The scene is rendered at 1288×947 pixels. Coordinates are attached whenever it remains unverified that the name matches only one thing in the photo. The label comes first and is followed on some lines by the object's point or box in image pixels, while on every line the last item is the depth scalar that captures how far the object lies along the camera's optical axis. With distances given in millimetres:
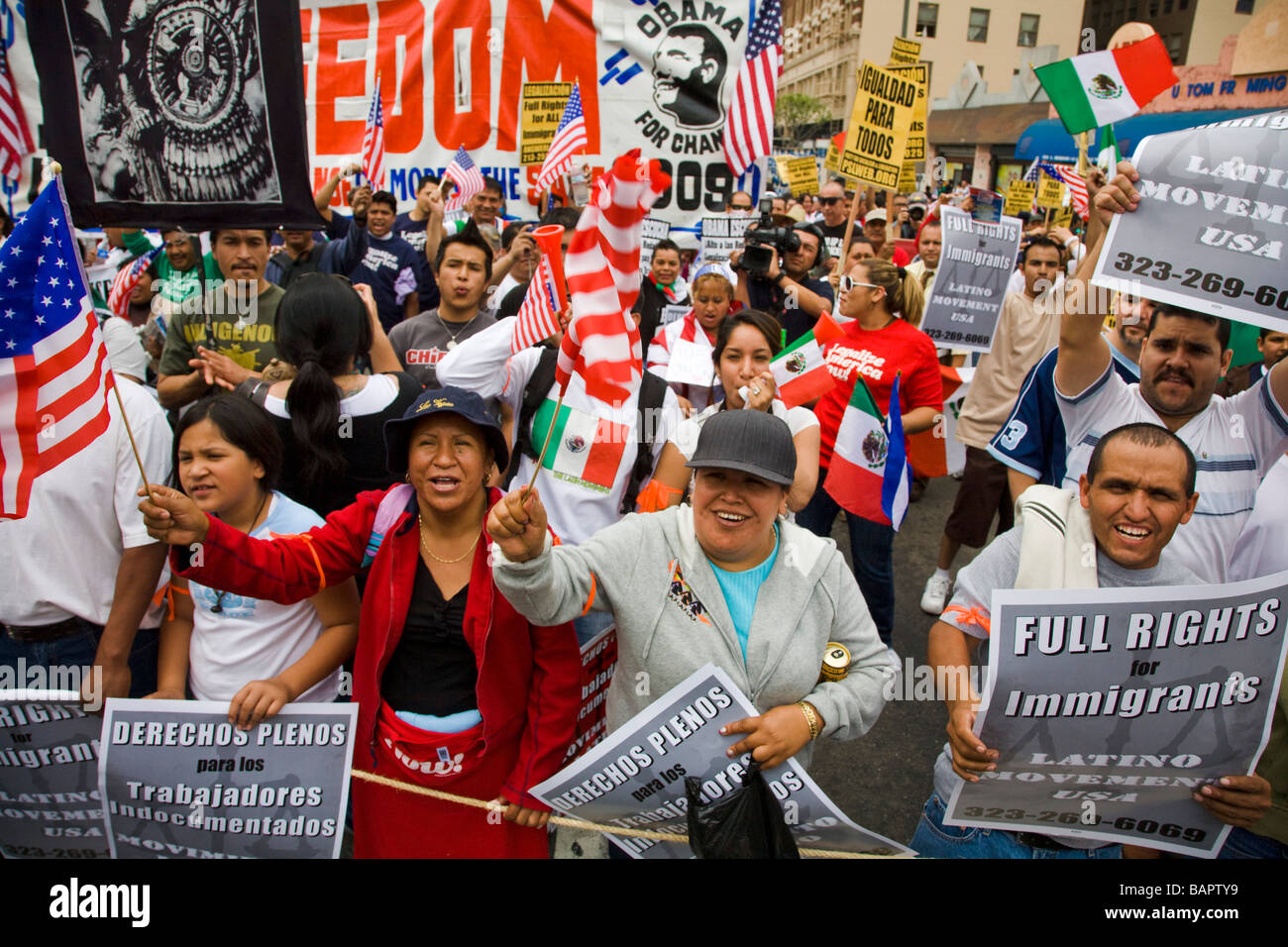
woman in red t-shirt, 4578
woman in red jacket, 2414
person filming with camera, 5773
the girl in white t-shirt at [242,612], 2512
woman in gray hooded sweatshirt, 2197
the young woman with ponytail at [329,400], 2996
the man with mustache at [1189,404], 2594
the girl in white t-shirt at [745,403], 3113
